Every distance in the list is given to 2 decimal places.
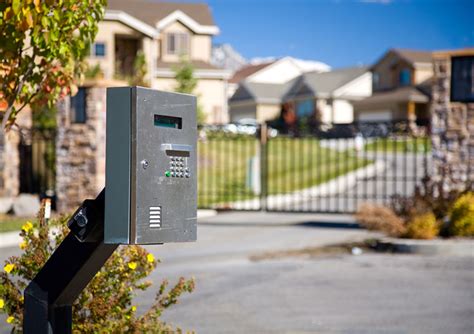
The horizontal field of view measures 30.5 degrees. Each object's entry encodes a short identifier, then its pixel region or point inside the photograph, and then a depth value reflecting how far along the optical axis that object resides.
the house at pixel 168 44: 42.62
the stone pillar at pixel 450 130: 16.27
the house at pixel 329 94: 68.44
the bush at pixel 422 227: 13.81
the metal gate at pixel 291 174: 19.53
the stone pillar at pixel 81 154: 17.08
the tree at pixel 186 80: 42.66
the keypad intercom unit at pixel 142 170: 4.40
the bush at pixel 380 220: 14.08
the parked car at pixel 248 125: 18.29
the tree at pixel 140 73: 23.22
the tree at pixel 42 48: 5.54
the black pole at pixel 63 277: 4.64
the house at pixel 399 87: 59.94
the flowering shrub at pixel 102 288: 5.71
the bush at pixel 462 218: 14.01
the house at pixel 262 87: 70.56
